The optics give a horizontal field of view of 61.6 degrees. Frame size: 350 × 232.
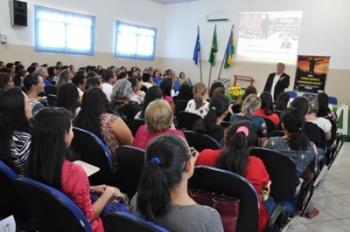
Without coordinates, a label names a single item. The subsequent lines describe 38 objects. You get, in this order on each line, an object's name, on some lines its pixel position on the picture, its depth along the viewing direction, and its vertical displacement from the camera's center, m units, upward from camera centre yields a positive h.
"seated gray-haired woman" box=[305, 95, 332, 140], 3.34 -0.47
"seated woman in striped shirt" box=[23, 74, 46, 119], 3.44 -0.38
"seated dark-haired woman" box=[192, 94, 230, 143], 2.55 -0.49
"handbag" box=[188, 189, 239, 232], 1.42 -0.66
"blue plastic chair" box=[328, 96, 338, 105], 6.92 -0.51
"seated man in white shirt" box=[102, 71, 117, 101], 5.11 -0.32
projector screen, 8.23 +1.08
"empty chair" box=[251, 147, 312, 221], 2.06 -0.70
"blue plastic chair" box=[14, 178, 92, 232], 1.17 -0.62
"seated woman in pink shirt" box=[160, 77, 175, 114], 4.98 -0.38
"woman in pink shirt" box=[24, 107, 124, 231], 1.32 -0.48
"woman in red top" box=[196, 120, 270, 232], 1.68 -0.51
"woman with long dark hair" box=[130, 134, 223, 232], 1.07 -0.48
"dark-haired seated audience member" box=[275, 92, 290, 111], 4.22 -0.38
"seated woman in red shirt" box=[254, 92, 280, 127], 3.53 -0.44
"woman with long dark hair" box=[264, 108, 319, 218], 2.27 -0.52
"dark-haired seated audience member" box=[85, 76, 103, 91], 3.98 -0.32
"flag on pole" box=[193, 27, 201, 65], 10.58 +0.61
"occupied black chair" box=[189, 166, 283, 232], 1.49 -0.61
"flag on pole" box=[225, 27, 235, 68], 9.54 +0.64
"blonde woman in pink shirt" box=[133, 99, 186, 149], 2.14 -0.42
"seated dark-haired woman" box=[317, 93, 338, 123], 3.87 -0.38
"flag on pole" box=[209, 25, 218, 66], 10.05 +0.64
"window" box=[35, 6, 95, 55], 8.13 +0.69
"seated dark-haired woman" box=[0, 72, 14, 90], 3.84 -0.39
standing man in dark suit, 6.72 -0.18
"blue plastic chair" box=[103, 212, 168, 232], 0.92 -0.52
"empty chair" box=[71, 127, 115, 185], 2.04 -0.67
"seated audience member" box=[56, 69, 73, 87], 4.68 -0.35
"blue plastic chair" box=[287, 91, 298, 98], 7.56 -0.47
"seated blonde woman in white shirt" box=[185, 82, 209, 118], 3.80 -0.49
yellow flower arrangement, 6.12 -0.44
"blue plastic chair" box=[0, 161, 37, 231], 1.46 -0.81
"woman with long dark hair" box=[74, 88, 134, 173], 2.34 -0.52
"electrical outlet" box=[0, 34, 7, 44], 7.40 +0.29
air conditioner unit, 9.60 +1.73
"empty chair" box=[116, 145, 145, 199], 1.89 -0.70
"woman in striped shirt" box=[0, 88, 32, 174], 1.66 -0.46
